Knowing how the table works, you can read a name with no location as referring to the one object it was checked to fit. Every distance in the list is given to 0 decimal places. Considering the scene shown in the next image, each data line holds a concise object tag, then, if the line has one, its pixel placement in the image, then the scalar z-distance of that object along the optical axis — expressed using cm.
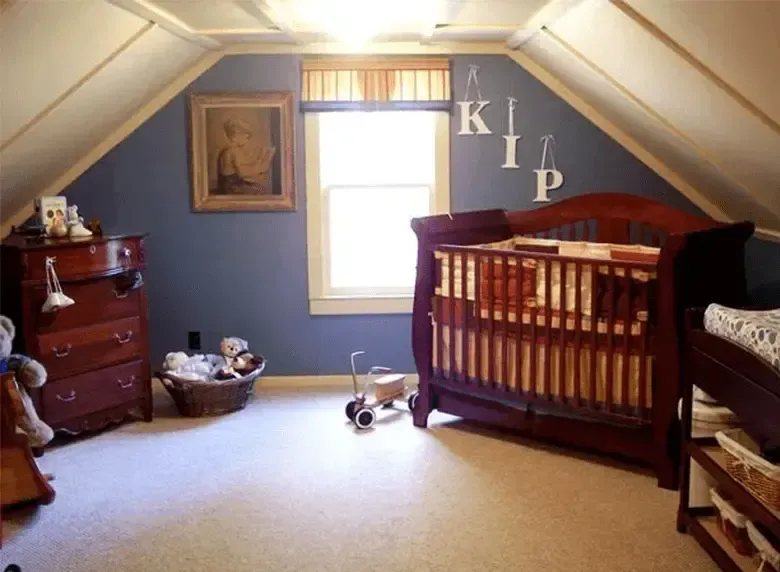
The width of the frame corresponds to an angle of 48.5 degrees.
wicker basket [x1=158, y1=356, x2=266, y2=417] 416
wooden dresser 367
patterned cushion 229
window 466
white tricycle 399
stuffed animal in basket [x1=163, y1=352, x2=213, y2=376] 430
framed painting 457
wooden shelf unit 227
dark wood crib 329
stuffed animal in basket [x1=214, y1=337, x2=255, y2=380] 439
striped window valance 451
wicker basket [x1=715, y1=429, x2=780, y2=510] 230
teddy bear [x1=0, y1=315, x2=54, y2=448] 324
